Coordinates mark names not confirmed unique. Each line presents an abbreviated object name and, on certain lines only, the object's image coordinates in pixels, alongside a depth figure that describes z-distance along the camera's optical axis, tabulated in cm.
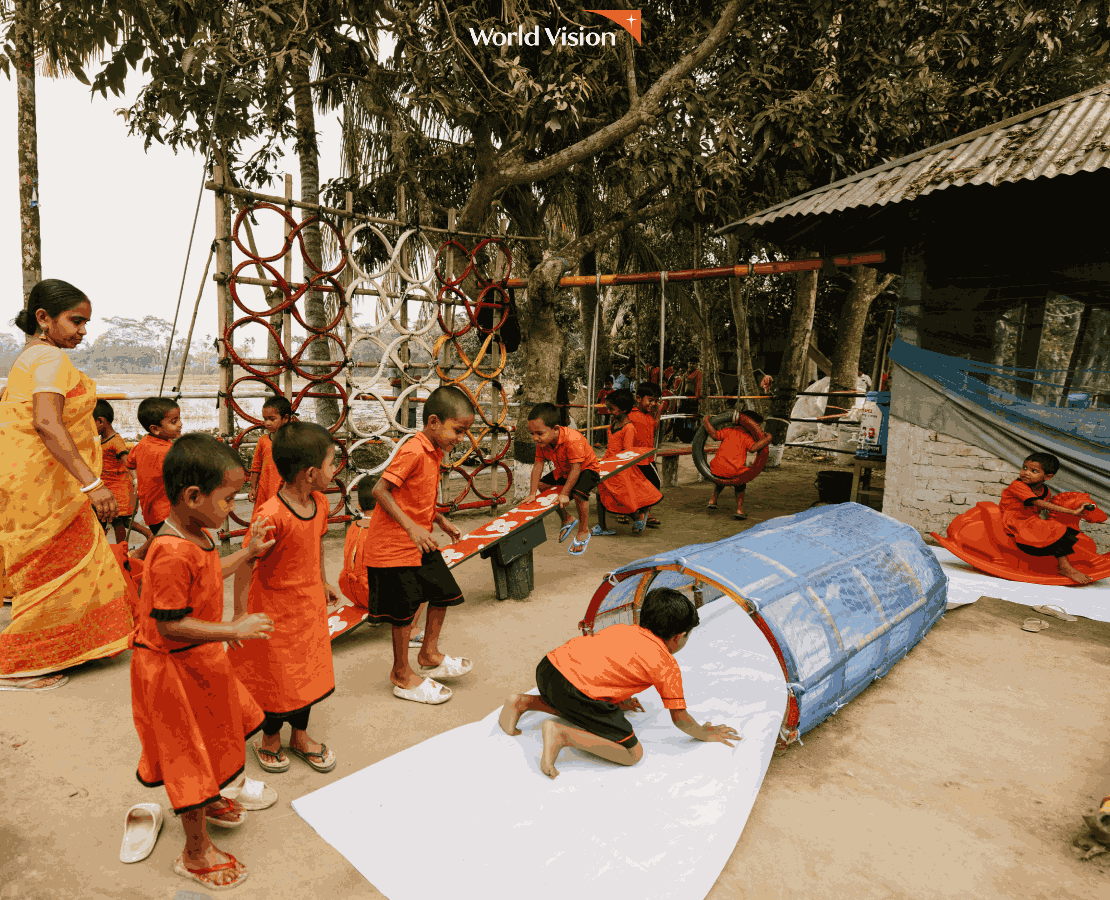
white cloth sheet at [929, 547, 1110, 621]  495
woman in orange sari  327
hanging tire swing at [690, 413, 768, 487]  793
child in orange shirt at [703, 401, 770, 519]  801
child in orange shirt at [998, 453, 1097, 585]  533
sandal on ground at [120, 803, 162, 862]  229
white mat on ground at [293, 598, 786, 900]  223
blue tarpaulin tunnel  307
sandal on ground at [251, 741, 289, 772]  282
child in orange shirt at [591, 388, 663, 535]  699
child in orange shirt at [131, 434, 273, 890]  206
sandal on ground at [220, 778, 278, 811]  256
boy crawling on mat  277
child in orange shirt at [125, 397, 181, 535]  430
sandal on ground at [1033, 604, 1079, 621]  486
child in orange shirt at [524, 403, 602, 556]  508
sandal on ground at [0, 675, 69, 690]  343
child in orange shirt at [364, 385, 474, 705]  340
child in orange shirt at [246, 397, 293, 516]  441
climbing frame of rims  573
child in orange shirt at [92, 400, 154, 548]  461
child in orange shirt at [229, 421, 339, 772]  262
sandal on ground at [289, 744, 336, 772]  283
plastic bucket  830
